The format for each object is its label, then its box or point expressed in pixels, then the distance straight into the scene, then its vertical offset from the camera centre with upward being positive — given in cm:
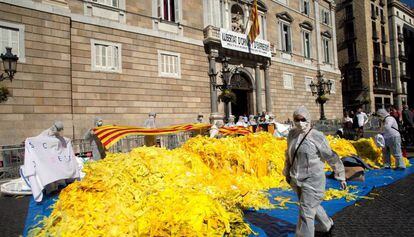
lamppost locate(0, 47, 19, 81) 1014 +247
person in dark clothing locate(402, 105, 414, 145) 1280 -5
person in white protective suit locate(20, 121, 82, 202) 640 -76
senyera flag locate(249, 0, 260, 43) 2048 +690
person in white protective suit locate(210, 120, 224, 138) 884 -16
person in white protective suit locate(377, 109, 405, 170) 816 -47
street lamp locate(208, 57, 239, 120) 1588 +230
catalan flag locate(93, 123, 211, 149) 737 -9
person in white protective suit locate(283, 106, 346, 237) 364 -60
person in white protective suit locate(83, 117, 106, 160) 879 -53
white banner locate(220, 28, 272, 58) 1919 +576
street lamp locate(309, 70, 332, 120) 2287 +250
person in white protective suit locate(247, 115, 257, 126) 1755 +24
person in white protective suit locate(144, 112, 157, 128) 1187 +24
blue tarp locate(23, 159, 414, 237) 431 -151
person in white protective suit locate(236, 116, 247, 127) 1645 +21
